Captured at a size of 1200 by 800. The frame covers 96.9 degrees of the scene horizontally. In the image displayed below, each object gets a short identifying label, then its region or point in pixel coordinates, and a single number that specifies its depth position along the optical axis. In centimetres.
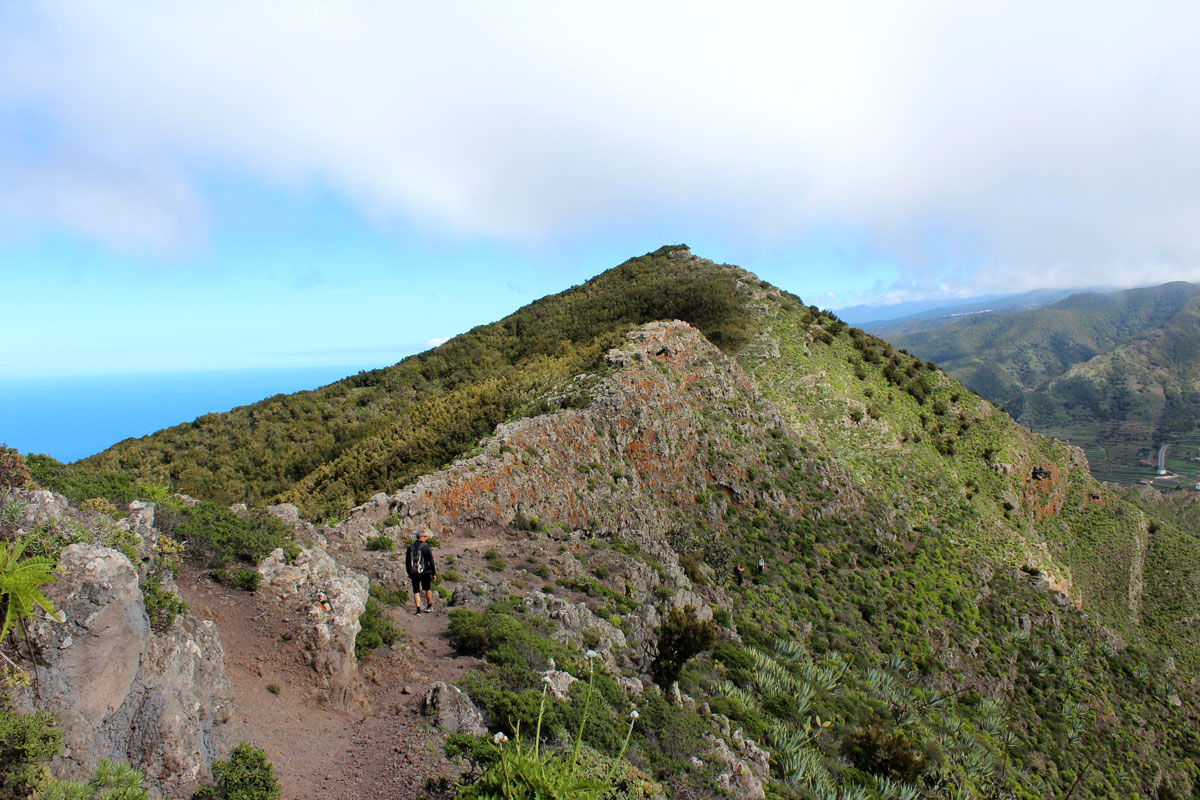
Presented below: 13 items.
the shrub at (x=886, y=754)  1052
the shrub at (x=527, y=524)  1559
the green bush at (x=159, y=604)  532
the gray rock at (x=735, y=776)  752
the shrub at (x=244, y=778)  488
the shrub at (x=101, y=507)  692
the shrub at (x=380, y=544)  1208
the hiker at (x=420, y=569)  973
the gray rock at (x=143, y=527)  621
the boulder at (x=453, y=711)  659
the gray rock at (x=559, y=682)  763
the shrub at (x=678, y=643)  957
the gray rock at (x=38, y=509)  511
